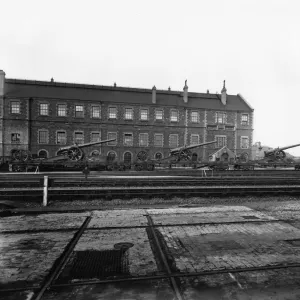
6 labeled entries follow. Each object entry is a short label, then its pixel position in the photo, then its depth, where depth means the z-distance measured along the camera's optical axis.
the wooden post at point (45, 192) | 9.02
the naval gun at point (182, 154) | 27.62
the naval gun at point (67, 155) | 23.80
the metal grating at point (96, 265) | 3.79
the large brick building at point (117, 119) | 31.70
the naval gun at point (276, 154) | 27.82
